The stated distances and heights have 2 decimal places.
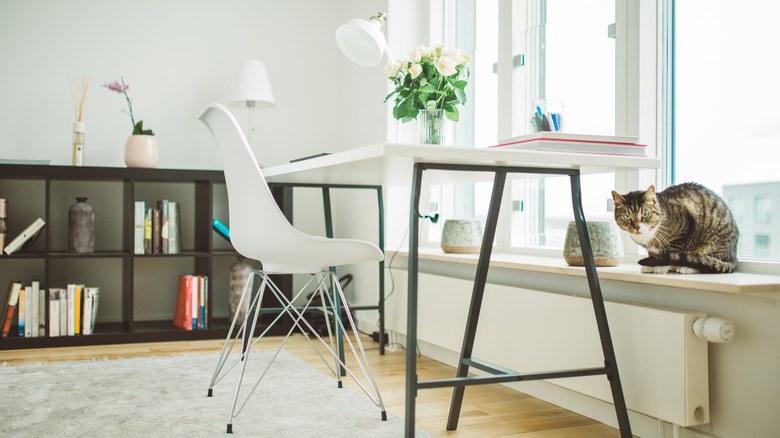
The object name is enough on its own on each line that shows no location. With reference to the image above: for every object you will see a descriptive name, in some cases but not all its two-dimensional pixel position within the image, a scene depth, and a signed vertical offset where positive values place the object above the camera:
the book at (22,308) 3.23 -0.44
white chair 1.84 -0.03
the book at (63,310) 3.26 -0.45
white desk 1.51 +0.14
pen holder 1.78 +0.29
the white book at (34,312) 3.22 -0.46
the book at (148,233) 3.48 -0.08
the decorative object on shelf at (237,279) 3.51 -0.32
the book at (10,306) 3.20 -0.43
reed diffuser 3.38 +0.41
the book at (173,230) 3.53 -0.06
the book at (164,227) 3.51 -0.04
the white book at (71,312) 3.28 -0.46
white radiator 1.64 -0.36
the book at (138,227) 3.45 -0.04
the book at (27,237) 3.25 -0.09
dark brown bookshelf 3.29 -0.16
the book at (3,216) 3.26 +0.01
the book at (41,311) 3.25 -0.46
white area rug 1.89 -0.60
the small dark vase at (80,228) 3.36 -0.05
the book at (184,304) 3.47 -0.45
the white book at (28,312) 3.21 -0.46
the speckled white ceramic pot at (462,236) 2.78 -0.06
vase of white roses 2.00 +0.41
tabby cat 1.70 -0.01
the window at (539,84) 2.37 +0.55
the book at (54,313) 3.24 -0.46
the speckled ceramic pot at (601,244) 1.94 -0.06
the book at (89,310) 3.31 -0.46
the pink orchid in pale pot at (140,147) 3.43 +0.37
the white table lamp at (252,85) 3.69 +0.75
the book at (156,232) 3.50 -0.07
